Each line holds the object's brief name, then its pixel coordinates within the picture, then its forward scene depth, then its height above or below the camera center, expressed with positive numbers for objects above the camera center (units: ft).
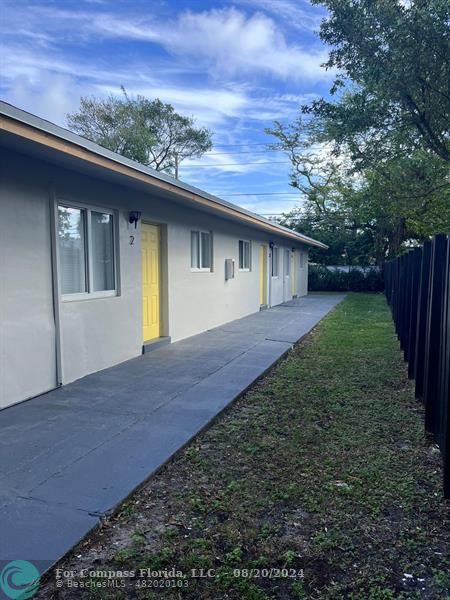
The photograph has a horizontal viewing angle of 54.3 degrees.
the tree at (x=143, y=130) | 75.87 +25.81
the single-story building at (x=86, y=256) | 14.93 +0.56
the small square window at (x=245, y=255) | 41.78 +1.21
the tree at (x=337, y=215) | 77.05 +10.09
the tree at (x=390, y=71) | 20.83 +10.14
